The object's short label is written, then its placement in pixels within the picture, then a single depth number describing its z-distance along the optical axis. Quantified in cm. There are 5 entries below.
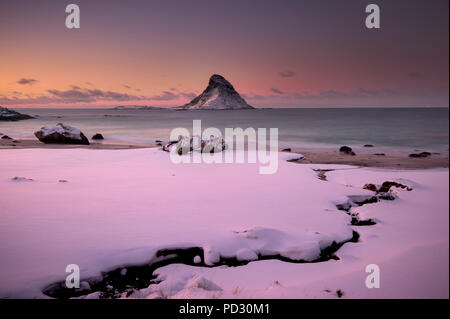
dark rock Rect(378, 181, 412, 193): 595
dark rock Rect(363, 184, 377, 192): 633
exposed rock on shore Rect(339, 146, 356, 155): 1461
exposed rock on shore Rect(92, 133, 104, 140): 2236
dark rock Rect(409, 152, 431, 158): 1075
